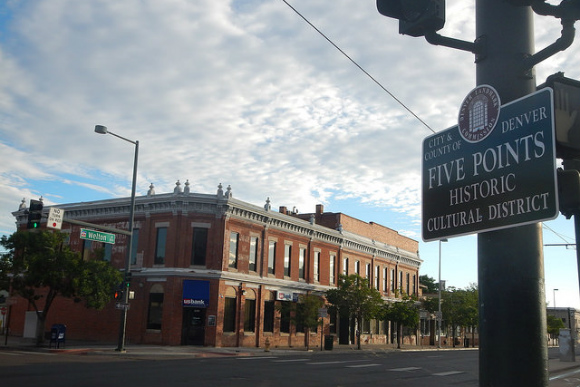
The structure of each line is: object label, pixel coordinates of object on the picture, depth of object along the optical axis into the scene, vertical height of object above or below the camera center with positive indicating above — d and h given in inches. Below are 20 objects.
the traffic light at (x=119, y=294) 1195.9 +11.5
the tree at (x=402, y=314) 1975.9 -13.7
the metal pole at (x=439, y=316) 2265.3 -19.0
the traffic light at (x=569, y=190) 125.6 +28.1
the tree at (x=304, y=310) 1625.2 -12.0
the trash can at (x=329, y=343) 1670.5 -105.7
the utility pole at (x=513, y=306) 122.0 +1.7
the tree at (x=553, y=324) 3818.9 -59.8
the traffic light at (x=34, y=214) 840.9 +122.8
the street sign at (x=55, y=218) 915.5 +129.9
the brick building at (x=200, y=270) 1485.0 +94.7
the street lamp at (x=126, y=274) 1154.0 +53.3
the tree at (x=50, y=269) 1233.4 +61.9
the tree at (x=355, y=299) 1753.2 +29.2
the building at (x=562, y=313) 5487.7 +24.1
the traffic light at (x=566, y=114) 129.0 +46.9
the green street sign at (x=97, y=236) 1042.1 +118.4
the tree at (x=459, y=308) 2464.3 +17.1
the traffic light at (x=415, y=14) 141.2 +75.4
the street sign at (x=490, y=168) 122.0 +34.6
